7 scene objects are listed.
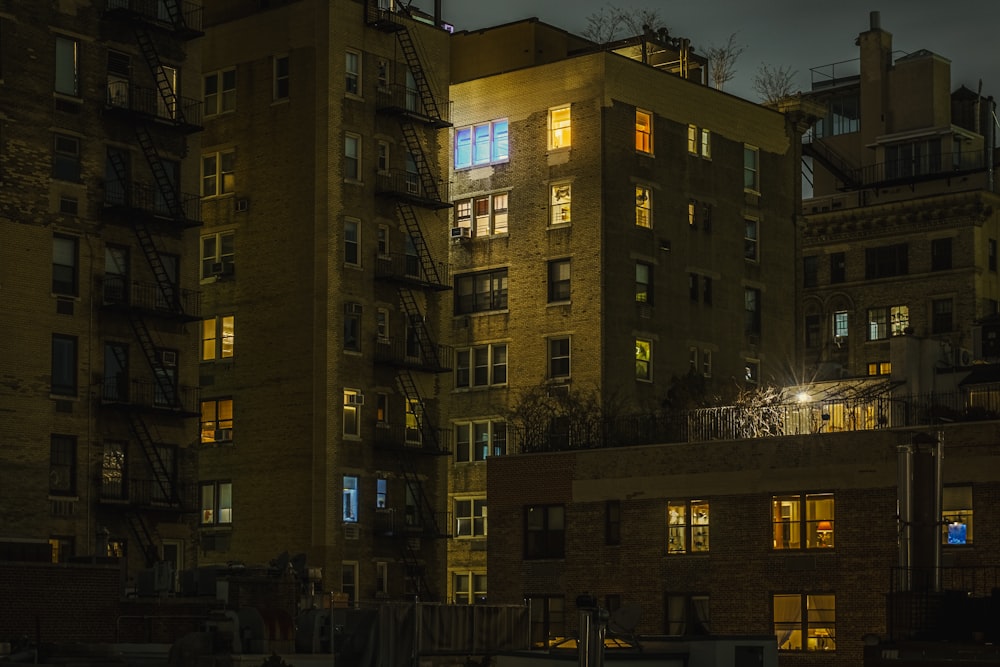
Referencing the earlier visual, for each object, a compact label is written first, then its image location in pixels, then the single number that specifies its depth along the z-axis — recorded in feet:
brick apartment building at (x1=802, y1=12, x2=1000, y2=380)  353.51
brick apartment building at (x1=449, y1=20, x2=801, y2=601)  278.87
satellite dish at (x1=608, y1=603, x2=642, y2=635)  137.18
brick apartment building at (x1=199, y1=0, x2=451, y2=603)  262.67
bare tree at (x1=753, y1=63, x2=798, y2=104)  318.24
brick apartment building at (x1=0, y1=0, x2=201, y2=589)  229.25
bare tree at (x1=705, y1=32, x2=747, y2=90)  317.22
